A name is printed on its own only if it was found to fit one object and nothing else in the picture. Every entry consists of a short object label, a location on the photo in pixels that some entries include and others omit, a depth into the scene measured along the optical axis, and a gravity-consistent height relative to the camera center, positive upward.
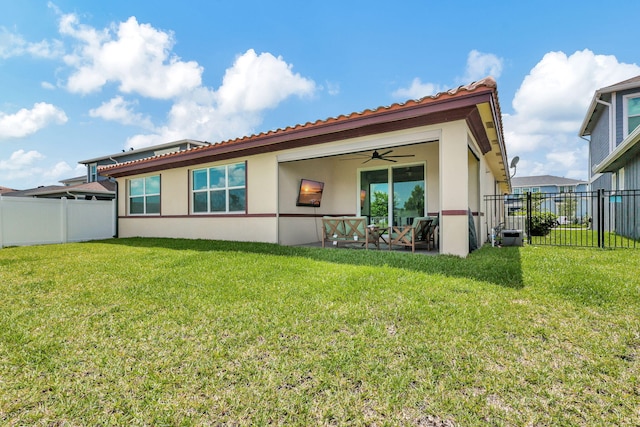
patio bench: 7.41 -0.40
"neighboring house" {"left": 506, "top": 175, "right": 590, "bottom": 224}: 41.31 +4.00
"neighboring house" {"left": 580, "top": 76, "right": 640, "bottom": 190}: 9.78 +3.50
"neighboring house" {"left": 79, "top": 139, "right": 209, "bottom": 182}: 22.17 +4.93
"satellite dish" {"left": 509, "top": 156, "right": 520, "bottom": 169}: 12.11 +2.06
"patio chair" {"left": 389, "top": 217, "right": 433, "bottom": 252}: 6.67 -0.43
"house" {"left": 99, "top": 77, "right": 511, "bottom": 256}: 5.68 +1.13
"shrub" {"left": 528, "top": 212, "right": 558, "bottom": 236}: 12.99 -0.41
